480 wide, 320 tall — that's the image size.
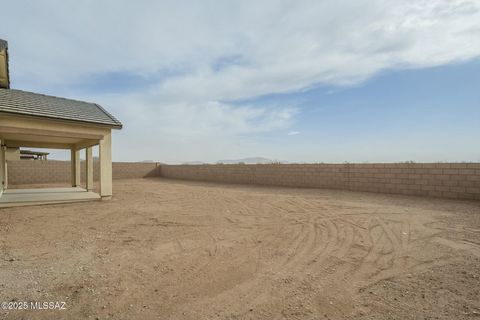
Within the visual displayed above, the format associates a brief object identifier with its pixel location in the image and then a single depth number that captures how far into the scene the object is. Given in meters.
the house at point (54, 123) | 7.71
